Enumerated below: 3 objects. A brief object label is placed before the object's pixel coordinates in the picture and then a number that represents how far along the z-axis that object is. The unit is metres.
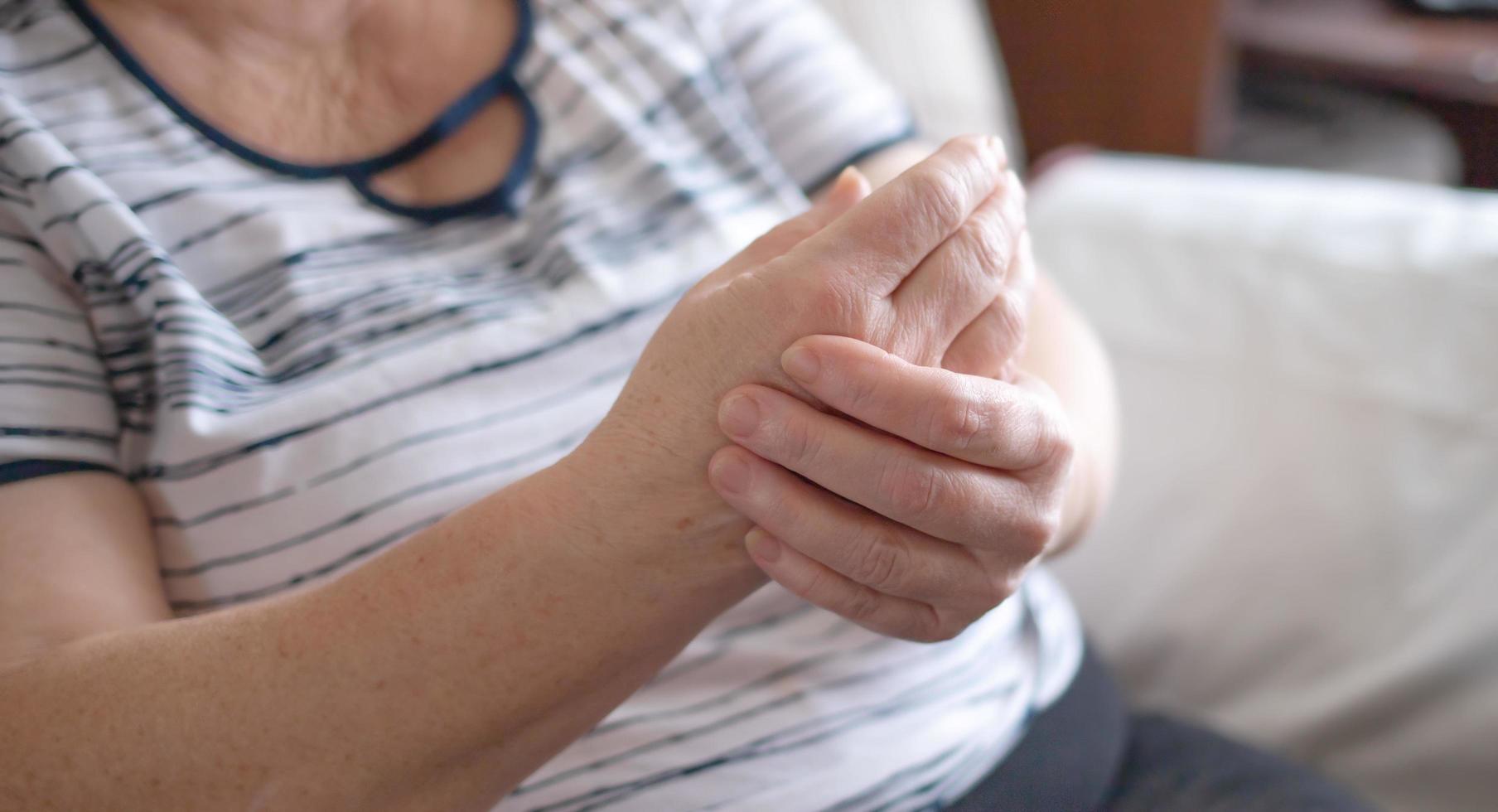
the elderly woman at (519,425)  0.45
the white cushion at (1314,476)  0.78
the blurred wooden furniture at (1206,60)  1.25
